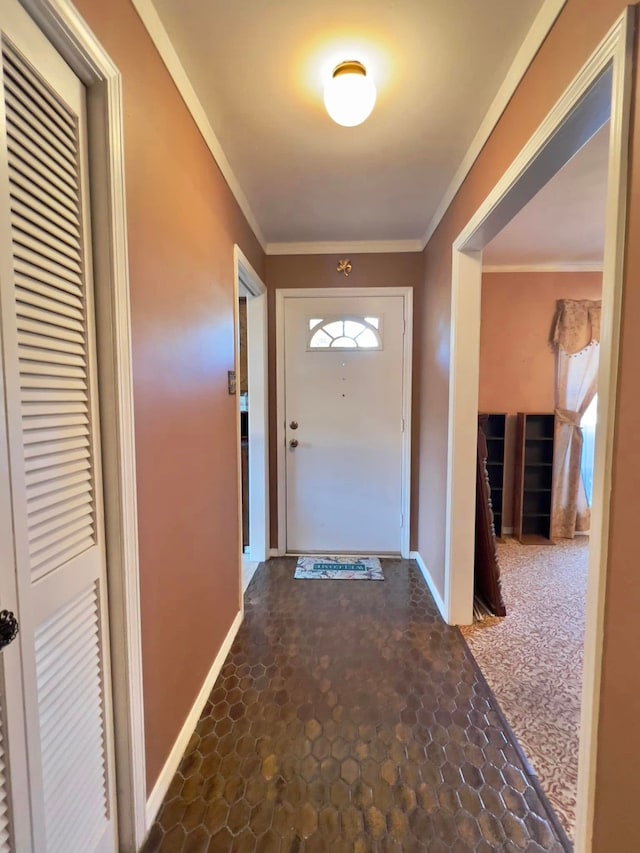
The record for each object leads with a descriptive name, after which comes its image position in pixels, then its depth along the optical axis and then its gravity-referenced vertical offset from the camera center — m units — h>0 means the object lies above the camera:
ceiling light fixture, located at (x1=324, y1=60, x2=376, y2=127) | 1.24 +1.03
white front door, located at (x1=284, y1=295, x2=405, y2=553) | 2.83 -0.16
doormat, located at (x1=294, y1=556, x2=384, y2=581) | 2.65 -1.23
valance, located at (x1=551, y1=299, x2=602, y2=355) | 3.30 +0.69
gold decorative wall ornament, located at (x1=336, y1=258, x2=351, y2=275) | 2.78 +1.00
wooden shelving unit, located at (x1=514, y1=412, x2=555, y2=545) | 3.32 -0.68
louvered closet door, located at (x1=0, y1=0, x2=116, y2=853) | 0.70 -0.09
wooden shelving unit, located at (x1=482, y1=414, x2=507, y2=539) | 3.42 -0.52
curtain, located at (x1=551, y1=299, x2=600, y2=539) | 3.32 +0.11
